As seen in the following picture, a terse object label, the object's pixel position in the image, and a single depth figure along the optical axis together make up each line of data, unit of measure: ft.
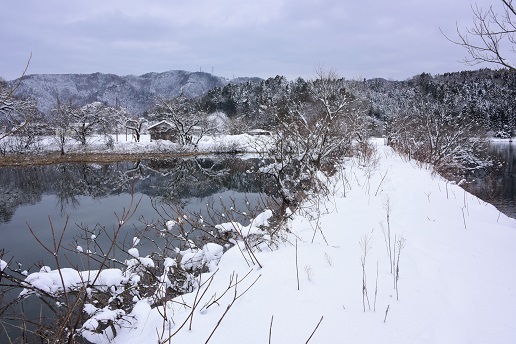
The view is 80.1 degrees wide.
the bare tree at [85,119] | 124.57
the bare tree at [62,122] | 115.97
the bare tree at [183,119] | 132.16
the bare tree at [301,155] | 28.50
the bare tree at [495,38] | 14.99
